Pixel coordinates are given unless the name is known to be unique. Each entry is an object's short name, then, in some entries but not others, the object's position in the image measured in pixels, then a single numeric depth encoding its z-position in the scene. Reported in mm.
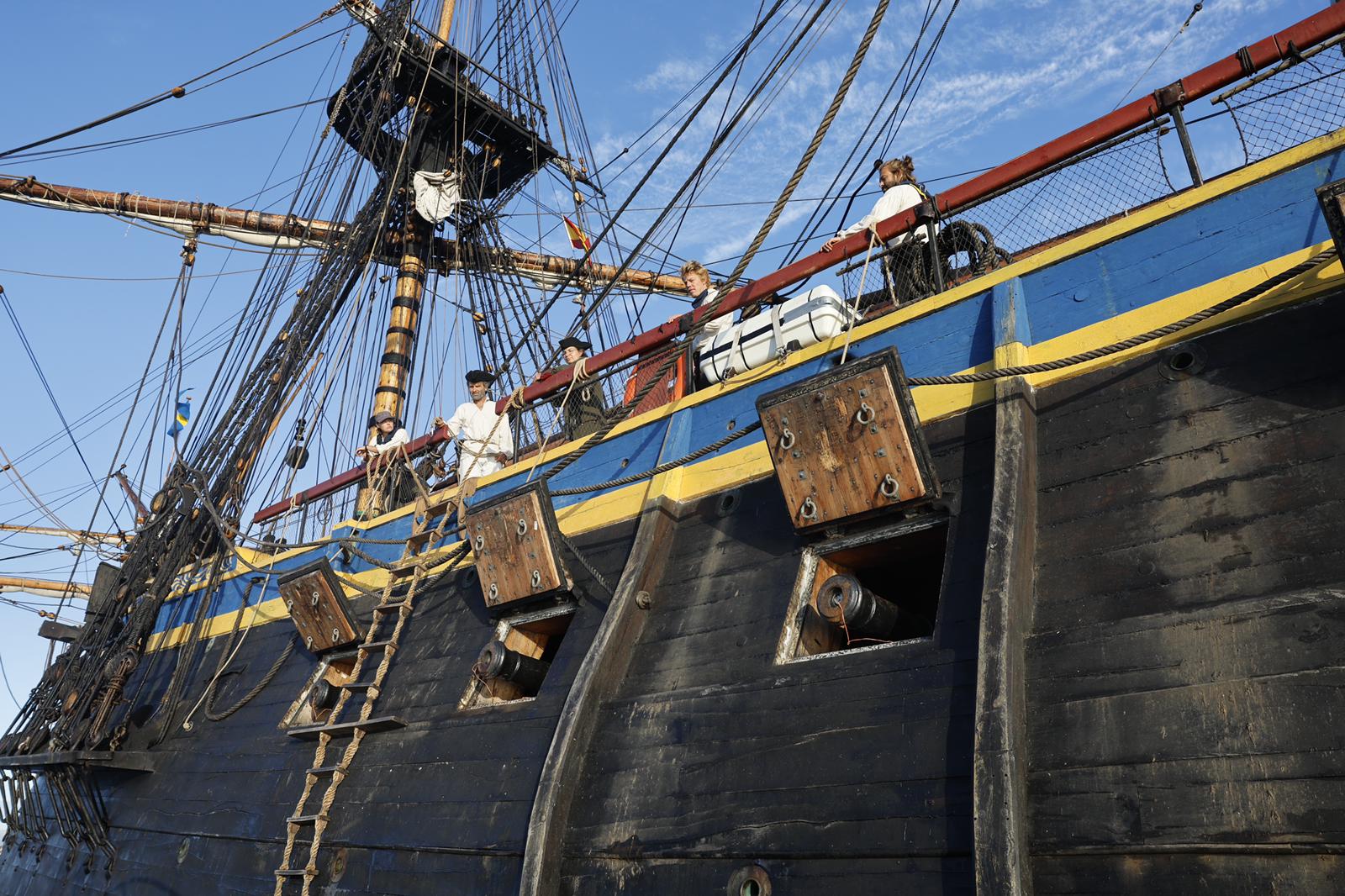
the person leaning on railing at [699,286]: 7377
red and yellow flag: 17938
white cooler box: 5980
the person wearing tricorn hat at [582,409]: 7586
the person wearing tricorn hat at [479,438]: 8539
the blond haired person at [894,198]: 6137
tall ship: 3305
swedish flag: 16062
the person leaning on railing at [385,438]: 9883
